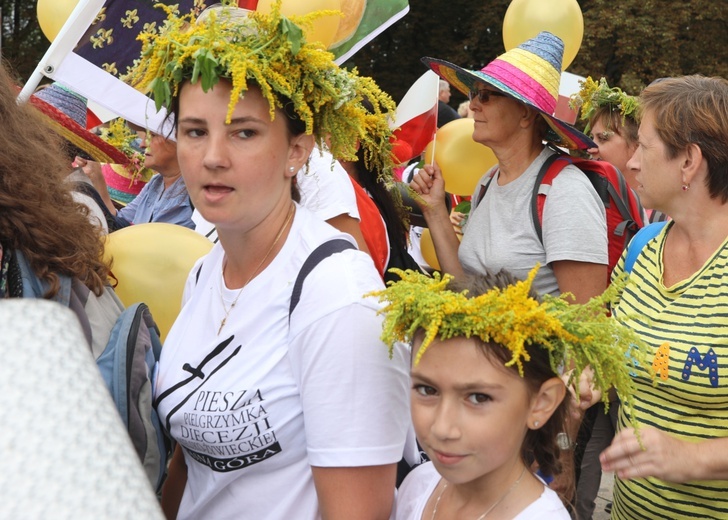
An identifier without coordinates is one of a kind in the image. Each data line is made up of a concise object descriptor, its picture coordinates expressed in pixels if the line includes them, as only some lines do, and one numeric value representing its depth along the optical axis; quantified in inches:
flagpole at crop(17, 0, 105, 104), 132.9
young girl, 71.9
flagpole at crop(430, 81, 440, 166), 174.8
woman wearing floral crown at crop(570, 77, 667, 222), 183.9
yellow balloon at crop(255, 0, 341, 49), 135.2
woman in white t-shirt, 71.1
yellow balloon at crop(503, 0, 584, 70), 194.5
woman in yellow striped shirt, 91.0
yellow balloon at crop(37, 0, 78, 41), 191.8
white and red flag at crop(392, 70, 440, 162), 178.1
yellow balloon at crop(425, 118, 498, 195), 175.6
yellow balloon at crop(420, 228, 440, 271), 242.8
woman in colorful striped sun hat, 127.9
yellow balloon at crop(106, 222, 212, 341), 106.5
